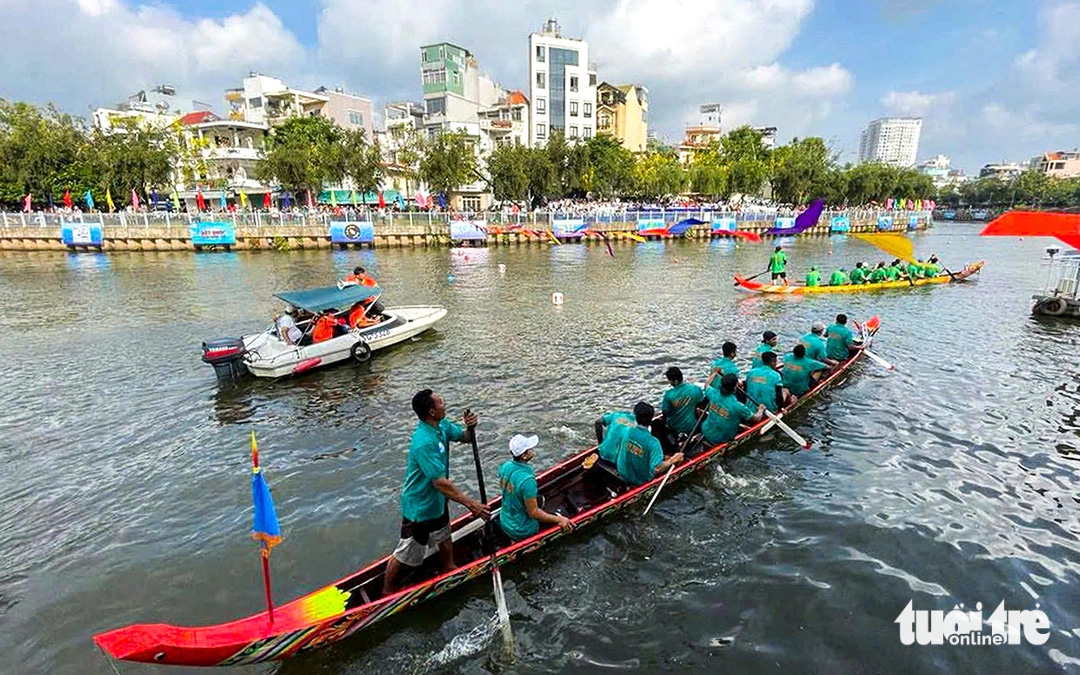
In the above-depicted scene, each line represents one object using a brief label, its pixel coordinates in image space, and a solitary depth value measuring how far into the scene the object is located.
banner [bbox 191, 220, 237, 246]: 42.78
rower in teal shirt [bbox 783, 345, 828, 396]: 12.60
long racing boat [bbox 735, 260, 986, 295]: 26.70
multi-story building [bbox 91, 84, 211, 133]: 66.50
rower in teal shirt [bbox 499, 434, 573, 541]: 7.05
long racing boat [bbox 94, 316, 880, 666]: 5.17
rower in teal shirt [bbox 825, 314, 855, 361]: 15.34
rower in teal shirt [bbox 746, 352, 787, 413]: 11.56
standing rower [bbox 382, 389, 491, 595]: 5.99
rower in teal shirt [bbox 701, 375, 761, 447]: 9.99
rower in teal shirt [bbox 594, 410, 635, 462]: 8.93
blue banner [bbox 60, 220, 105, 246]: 40.56
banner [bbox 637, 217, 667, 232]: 55.94
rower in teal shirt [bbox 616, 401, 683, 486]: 8.57
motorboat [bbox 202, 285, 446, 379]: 14.44
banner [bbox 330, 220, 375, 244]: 46.10
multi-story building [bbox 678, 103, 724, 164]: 122.81
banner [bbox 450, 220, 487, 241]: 49.69
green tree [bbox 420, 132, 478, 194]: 54.94
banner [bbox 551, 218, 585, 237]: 53.03
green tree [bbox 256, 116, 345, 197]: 50.59
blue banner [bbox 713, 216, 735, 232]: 60.78
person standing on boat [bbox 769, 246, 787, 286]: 27.61
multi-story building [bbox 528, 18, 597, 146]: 79.06
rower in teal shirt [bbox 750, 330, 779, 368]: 12.38
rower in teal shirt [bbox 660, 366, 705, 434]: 10.09
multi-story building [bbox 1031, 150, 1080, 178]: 155.44
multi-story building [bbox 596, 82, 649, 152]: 90.25
